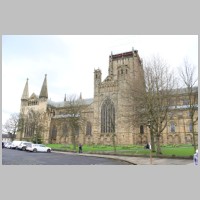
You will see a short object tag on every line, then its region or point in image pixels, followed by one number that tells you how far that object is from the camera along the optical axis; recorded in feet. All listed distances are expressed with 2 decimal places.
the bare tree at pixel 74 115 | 151.02
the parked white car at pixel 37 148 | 111.24
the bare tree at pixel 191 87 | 82.48
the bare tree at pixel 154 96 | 87.10
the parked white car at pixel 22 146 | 117.28
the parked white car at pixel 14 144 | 132.62
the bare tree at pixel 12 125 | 262.90
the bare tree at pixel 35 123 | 226.58
